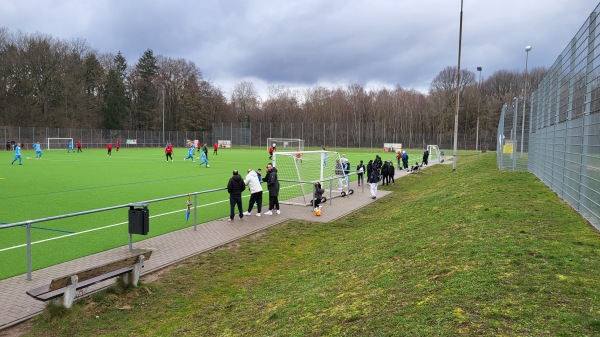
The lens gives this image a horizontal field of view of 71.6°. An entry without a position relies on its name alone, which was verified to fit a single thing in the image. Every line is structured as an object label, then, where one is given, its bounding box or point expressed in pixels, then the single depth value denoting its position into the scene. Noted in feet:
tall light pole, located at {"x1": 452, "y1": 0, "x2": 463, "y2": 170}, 92.07
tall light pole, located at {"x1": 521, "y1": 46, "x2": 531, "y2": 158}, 67.35
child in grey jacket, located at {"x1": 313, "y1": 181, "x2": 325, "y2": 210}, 47.65
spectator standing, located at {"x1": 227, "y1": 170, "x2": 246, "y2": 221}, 40.45
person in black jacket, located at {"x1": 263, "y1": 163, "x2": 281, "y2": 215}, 45.09
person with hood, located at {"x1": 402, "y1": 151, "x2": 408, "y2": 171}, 105.50
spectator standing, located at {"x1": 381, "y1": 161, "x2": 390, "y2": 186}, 74.79
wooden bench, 18.52
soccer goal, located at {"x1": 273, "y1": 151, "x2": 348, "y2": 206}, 57.36
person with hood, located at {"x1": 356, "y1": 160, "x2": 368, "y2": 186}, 65.60
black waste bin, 28.25
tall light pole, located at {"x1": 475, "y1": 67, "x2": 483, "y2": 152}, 283.92
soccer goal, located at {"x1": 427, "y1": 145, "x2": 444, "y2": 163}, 143.43
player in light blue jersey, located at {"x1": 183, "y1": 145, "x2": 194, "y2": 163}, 123.50
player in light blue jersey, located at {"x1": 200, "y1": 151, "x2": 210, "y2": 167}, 105.91
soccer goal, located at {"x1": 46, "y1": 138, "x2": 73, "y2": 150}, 202.28
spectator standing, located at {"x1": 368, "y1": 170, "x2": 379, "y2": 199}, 58.39
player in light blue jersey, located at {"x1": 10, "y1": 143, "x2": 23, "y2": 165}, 101.04
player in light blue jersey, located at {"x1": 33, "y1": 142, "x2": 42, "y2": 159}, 127.95
